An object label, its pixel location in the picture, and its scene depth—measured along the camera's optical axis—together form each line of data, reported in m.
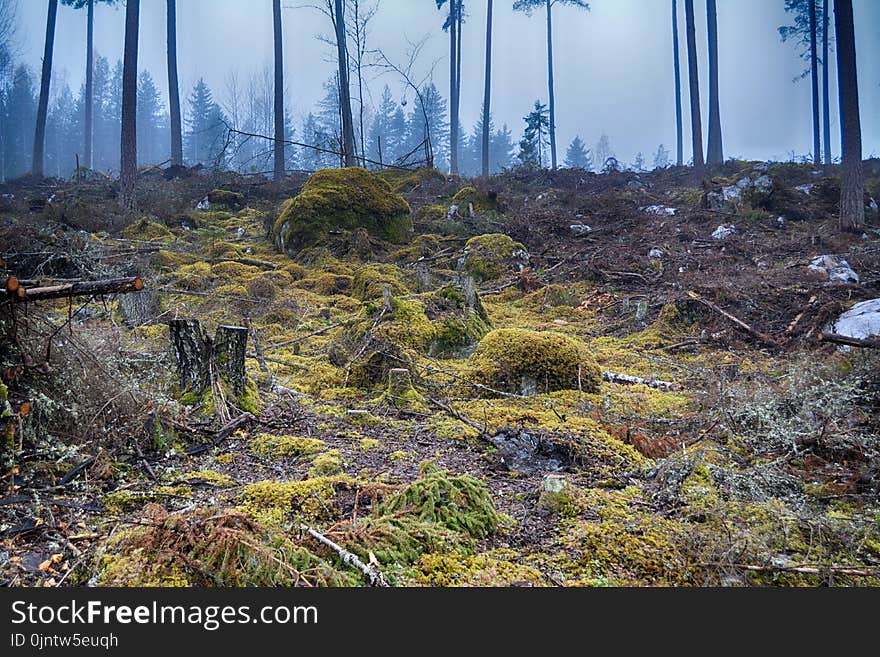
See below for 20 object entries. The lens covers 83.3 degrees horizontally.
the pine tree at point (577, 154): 59.94
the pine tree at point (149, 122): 48.72
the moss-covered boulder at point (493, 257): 10.94
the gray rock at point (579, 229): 13.06
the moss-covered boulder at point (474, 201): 14.17
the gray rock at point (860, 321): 5.05
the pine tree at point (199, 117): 53.97
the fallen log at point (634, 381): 5.03
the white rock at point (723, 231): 11.82
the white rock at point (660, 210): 14.43
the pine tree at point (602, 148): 77.88
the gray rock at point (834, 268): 7.65
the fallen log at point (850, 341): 3.79
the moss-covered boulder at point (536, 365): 4.84
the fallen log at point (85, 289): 2.72
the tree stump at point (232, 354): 4.02
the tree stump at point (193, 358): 3.88
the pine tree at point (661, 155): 69.50
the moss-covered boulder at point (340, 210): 11.60
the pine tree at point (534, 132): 28.73
